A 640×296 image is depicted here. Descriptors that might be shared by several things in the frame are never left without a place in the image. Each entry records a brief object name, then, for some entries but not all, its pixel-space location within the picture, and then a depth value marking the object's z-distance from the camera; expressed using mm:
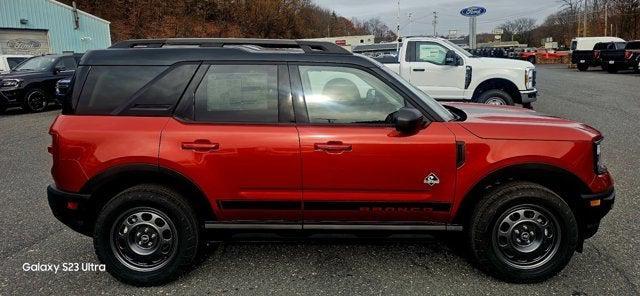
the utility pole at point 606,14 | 52066
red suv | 3170
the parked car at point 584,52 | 31125
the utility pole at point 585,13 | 55250
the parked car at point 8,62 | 15188
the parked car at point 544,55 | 49375
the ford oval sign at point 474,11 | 29594
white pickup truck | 9938
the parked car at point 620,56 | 26094
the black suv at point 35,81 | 12883
